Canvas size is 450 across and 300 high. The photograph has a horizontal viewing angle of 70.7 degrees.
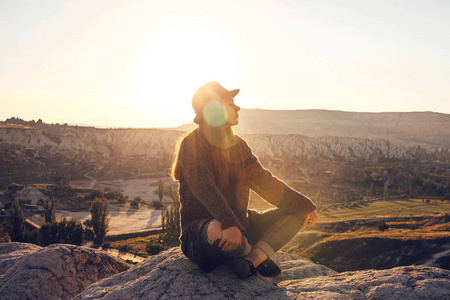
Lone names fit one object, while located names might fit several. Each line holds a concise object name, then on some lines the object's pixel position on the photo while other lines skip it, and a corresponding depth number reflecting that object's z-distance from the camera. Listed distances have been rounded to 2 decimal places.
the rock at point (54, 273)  4.81
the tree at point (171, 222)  41.75
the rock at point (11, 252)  6.31
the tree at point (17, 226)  33.25
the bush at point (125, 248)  33.08
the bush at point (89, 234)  37.16
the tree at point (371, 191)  72.26
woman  3.80
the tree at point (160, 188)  63.55
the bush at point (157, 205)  58.06
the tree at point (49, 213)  38.19
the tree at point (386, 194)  65.22
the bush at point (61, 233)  32.09
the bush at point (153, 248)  31.38
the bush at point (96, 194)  58.26
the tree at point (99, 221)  36.22
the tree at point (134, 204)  56.53
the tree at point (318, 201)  54.07
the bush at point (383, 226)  28.21
